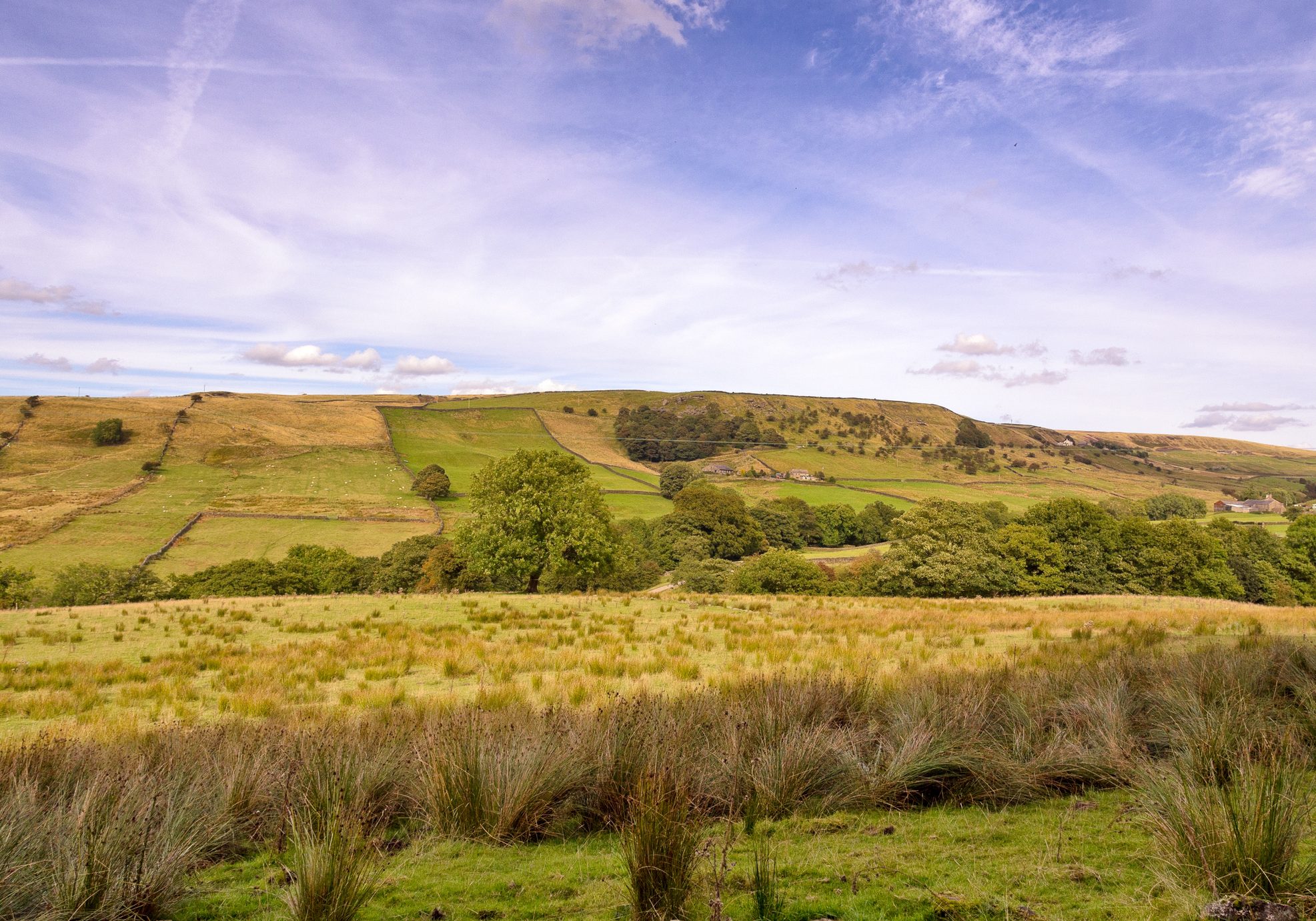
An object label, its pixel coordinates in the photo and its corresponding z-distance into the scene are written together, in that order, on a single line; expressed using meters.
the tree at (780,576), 57.84
